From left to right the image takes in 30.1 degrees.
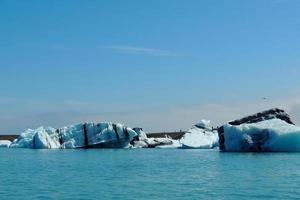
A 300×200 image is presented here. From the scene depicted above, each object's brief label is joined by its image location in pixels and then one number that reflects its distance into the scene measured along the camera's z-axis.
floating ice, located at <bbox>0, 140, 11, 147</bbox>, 85.82
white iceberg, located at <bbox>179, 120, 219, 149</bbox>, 60.72
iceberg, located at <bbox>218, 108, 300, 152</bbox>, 41.03
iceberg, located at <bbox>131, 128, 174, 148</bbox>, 68.19
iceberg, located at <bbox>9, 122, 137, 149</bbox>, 57.78
